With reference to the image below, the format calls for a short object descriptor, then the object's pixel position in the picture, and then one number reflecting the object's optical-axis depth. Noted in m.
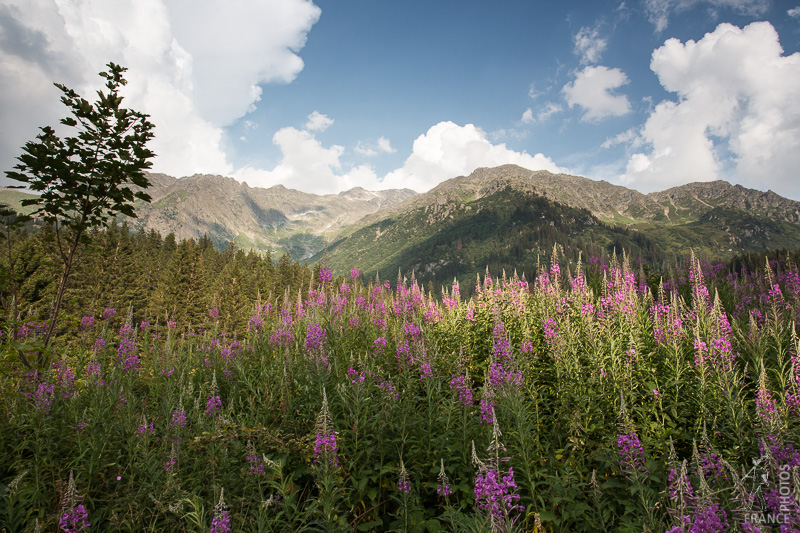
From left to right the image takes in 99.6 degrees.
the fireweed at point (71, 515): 3.33
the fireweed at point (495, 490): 3.07
